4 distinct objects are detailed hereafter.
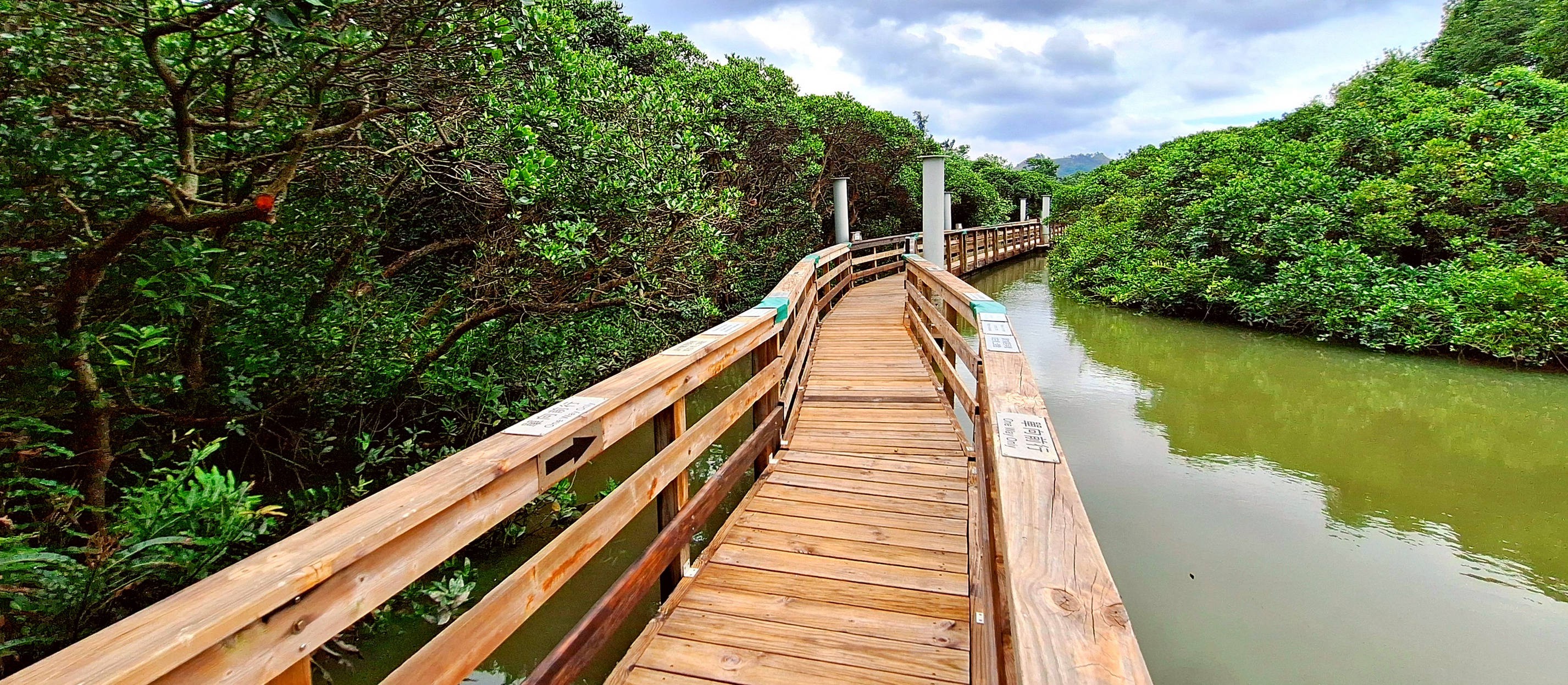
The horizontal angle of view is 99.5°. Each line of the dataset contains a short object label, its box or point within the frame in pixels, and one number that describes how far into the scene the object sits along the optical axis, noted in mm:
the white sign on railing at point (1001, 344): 2859
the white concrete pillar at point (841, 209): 10742
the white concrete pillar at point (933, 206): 9430
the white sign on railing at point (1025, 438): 1749
